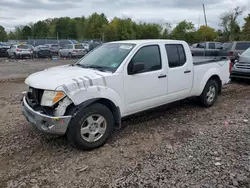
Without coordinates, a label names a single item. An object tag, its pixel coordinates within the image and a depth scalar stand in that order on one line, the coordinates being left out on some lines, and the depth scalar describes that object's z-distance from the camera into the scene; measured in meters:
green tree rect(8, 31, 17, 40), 64.57
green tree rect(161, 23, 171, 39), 61.21
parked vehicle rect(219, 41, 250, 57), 11.87
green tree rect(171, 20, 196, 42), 60.05
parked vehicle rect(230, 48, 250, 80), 8.83
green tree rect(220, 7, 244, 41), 46.09
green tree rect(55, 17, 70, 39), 80.31
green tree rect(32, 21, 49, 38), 79.37
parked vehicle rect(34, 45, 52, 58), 23.39
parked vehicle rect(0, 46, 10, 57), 23.62
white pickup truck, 3.45
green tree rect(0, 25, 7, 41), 59.53
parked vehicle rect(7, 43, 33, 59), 21.83
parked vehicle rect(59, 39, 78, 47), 33.86
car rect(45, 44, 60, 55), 27.72
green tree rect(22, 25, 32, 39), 78.50
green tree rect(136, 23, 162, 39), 60.07
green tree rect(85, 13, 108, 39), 64.38
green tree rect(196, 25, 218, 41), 60.47
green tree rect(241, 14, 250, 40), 40.27
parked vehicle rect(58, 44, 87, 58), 23.69
